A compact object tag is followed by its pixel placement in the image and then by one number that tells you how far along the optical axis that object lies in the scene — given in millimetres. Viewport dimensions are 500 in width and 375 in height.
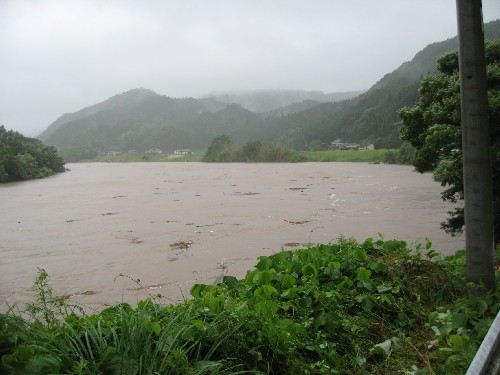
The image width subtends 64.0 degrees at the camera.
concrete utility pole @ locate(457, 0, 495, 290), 2900
